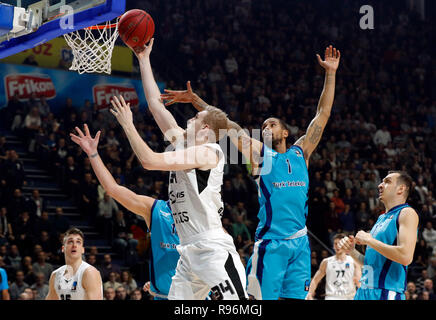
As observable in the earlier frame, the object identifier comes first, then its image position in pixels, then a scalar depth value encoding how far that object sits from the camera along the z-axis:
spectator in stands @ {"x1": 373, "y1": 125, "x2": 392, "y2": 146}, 15.58
